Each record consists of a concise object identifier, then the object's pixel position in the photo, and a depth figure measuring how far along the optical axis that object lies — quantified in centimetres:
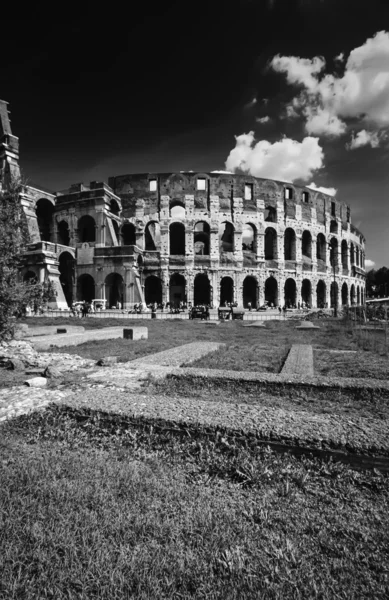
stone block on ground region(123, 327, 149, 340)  1007
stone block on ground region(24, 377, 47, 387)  412
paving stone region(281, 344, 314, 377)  489
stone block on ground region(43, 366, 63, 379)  451
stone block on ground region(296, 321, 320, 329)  1373
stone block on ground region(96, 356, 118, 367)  551
